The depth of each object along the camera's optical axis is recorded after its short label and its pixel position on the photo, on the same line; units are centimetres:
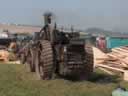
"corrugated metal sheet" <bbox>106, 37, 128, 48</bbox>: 3886
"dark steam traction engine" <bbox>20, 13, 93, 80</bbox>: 1551
